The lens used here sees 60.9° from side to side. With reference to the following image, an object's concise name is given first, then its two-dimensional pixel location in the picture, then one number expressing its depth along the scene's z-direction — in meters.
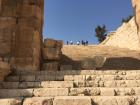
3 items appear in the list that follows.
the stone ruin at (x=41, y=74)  2.38
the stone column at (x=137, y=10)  5.48
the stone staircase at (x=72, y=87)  2.30
